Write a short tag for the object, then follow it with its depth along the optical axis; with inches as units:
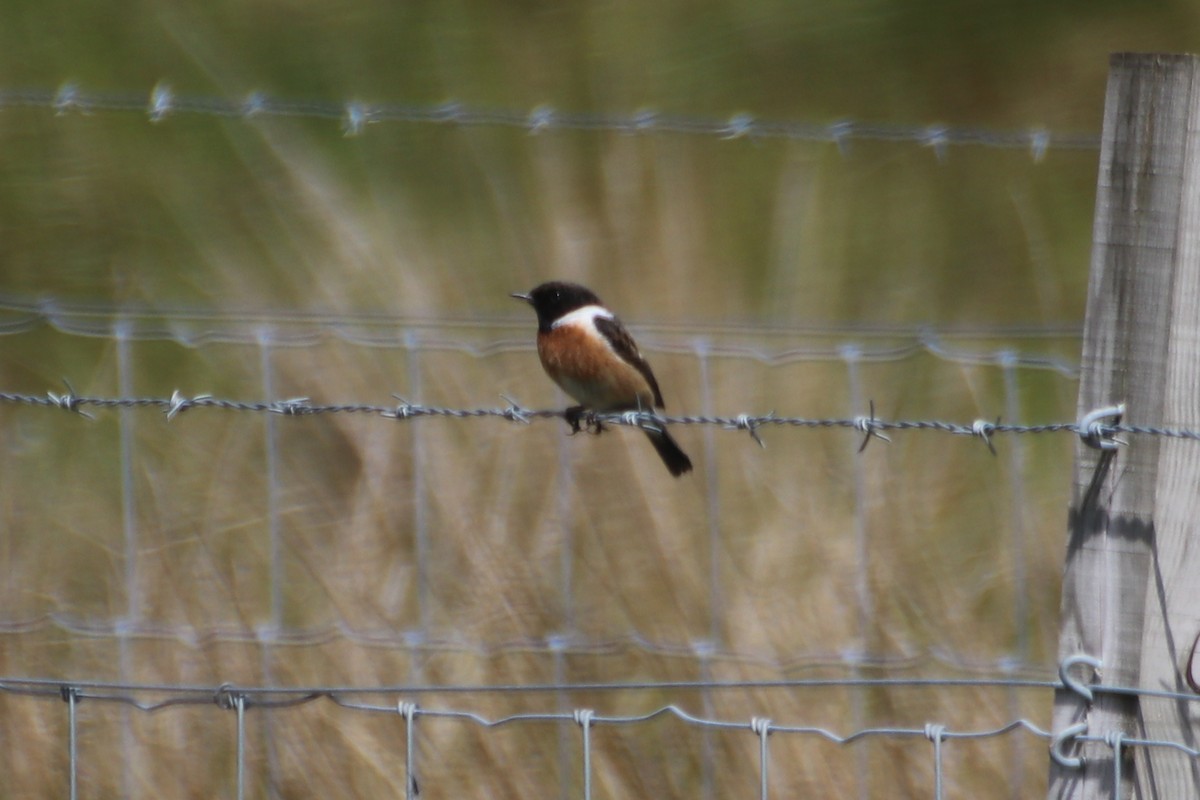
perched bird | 348.2
